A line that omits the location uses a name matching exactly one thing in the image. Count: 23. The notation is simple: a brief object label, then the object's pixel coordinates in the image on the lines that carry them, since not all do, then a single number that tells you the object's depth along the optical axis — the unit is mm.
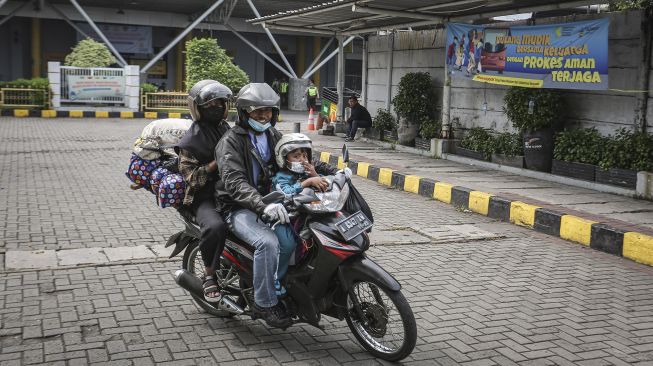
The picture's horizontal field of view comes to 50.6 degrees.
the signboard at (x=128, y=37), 31047
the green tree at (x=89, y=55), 25000
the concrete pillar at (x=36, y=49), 29828
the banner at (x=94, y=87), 24297
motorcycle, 3969
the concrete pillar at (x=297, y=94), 32219
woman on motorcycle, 4434
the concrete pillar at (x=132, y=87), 25109
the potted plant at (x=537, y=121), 10945
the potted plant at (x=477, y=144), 12617
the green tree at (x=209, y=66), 24797
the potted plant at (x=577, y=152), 10133
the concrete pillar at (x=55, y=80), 23875
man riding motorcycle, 4105
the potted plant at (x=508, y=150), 11836
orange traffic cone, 20641
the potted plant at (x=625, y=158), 9289
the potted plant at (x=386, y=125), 16516
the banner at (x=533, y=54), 10117
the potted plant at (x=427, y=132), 14352
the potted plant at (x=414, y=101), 14789
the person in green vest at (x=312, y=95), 27047
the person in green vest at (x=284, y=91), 33166
